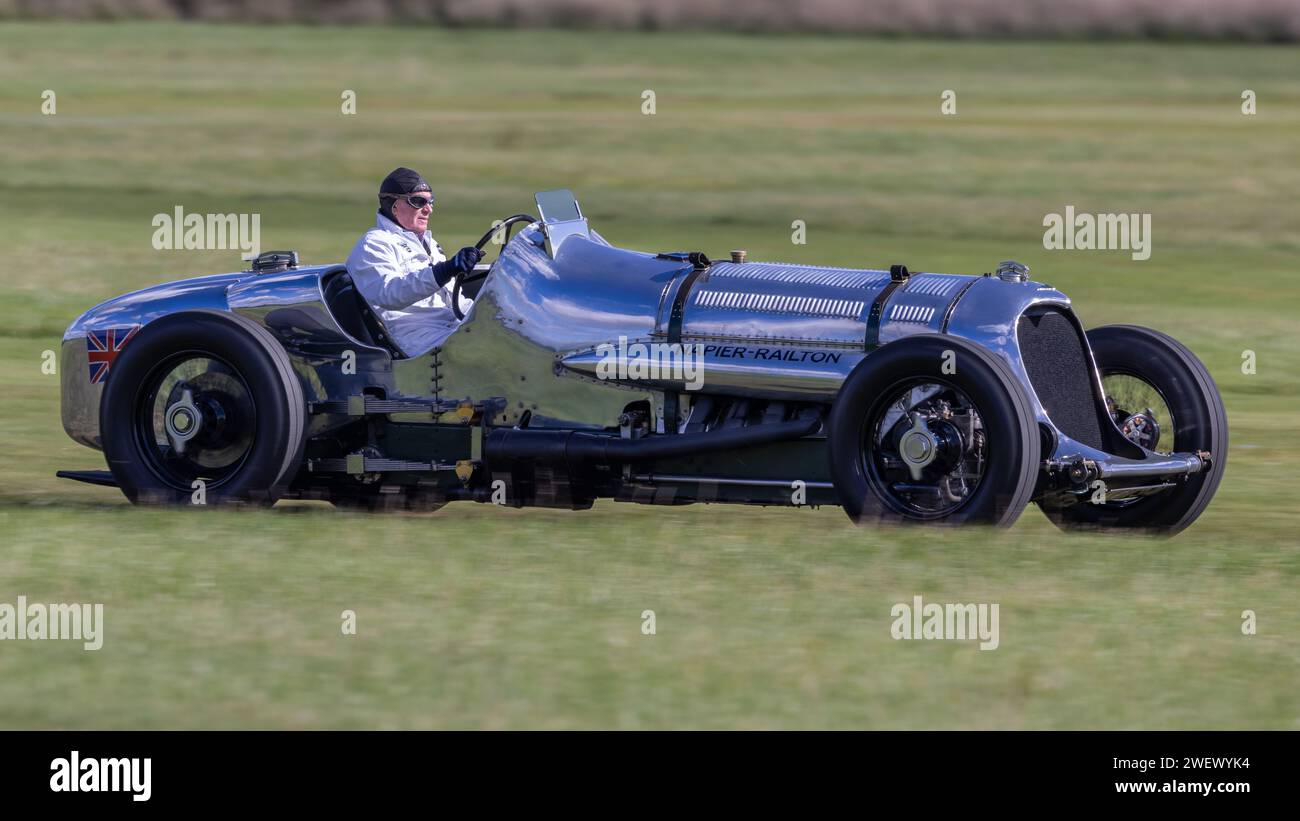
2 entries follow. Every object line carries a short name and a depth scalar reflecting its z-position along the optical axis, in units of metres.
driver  18.70
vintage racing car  16.56
